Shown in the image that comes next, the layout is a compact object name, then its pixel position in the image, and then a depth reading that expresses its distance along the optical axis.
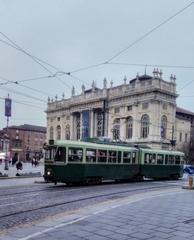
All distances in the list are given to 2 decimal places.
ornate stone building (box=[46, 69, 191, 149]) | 77.12
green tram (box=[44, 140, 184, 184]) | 23.39
